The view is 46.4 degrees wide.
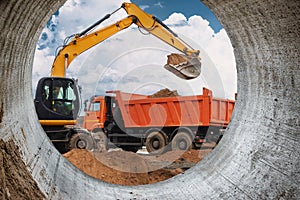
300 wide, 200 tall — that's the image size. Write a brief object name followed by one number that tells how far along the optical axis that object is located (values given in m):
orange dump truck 11.33
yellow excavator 9.95
